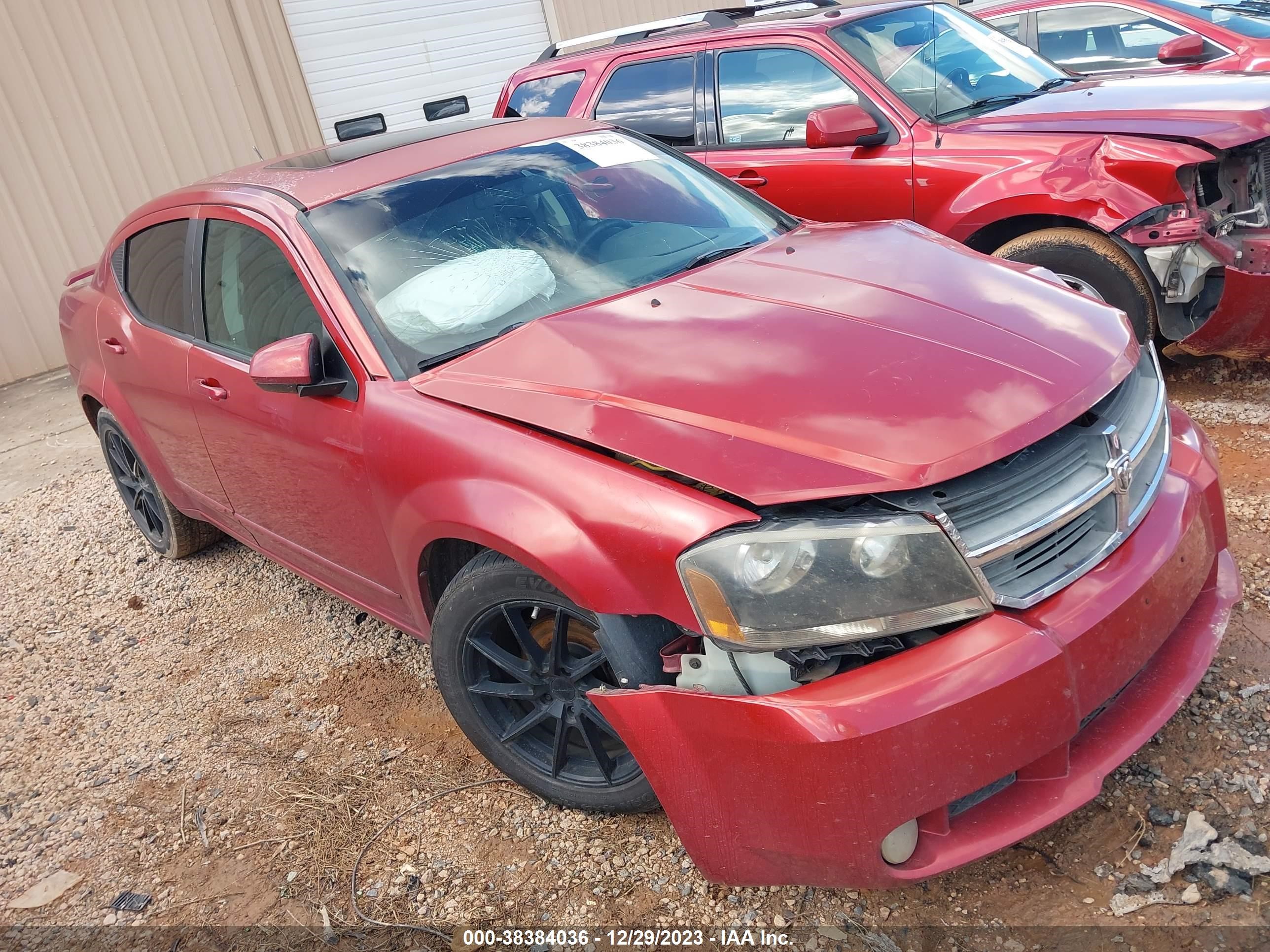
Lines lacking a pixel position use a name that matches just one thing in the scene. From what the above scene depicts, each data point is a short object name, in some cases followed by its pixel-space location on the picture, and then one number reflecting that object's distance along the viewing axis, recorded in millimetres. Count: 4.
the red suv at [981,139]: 3742
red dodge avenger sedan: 1807
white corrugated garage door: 9820
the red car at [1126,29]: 6250
